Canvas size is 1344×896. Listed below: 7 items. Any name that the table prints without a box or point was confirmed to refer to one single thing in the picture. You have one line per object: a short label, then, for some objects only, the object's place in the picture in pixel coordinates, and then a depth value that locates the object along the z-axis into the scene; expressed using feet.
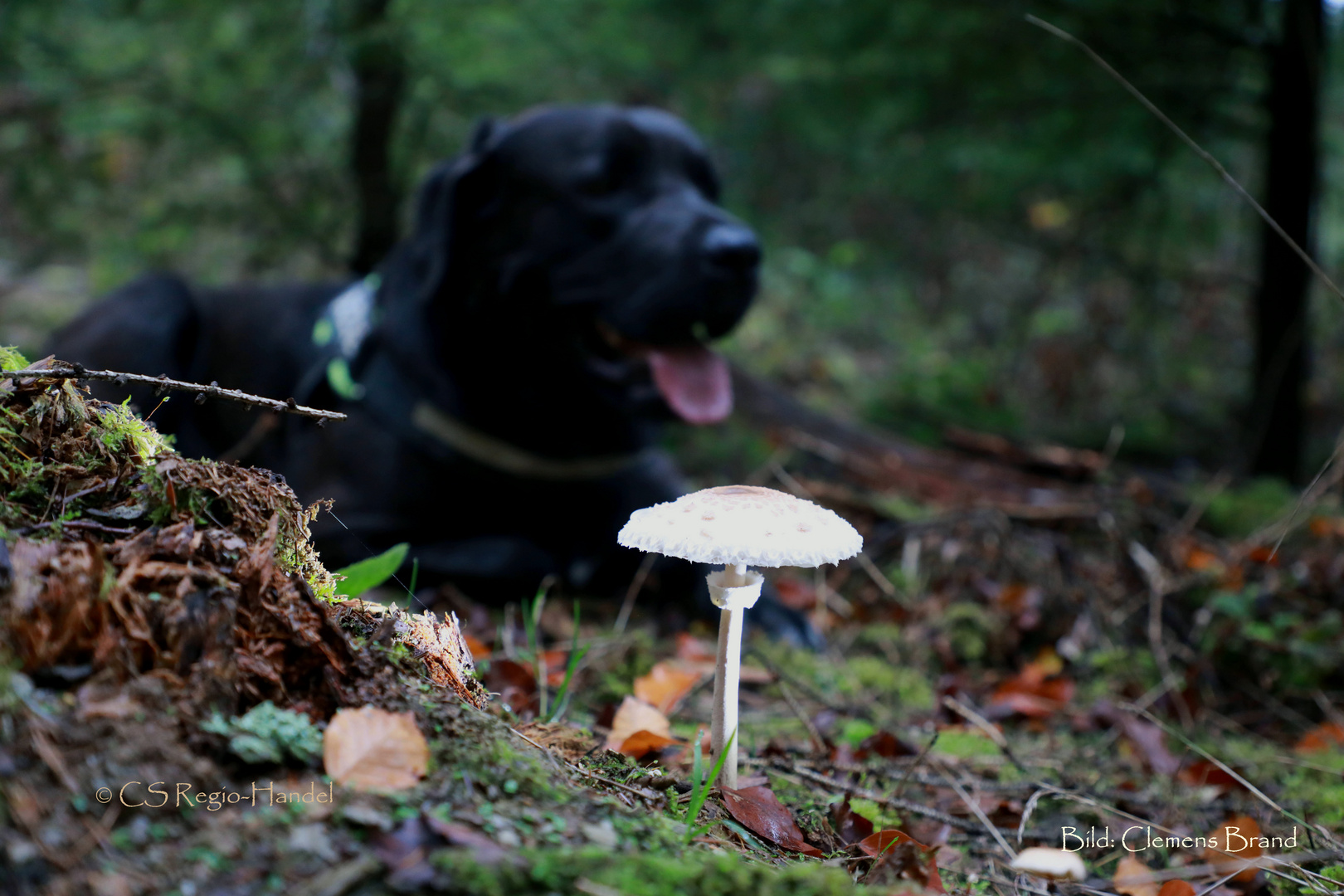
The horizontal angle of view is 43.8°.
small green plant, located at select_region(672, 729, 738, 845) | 1.90
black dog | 3.54
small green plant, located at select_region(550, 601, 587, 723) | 2.31
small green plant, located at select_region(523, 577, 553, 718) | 2.48
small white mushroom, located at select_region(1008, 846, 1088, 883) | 1.90
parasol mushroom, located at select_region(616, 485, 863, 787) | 1.92
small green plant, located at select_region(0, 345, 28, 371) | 1.98
